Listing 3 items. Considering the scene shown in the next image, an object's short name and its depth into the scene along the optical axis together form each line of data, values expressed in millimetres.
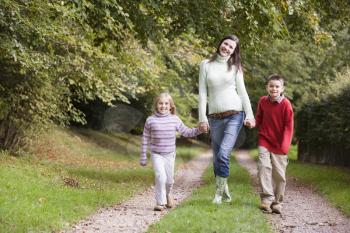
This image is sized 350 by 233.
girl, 15934
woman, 15435
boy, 15692
